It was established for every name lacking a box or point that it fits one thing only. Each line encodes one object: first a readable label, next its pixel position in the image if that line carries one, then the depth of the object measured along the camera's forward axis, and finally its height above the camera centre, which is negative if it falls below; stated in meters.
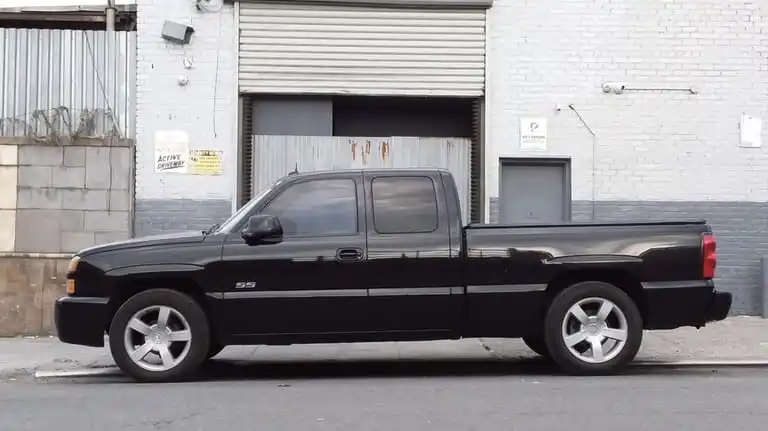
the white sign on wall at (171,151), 12.91 +1.00
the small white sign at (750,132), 13.34 +1.38
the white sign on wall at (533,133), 13.26 +1.33
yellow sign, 12.99 +0.84
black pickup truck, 8.15 -0.51
